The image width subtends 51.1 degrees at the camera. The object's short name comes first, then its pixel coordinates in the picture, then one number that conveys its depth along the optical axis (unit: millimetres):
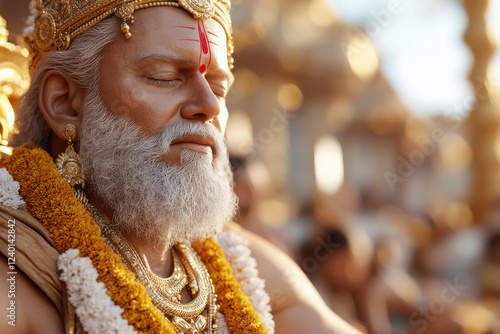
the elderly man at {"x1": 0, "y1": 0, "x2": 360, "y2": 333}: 1577
